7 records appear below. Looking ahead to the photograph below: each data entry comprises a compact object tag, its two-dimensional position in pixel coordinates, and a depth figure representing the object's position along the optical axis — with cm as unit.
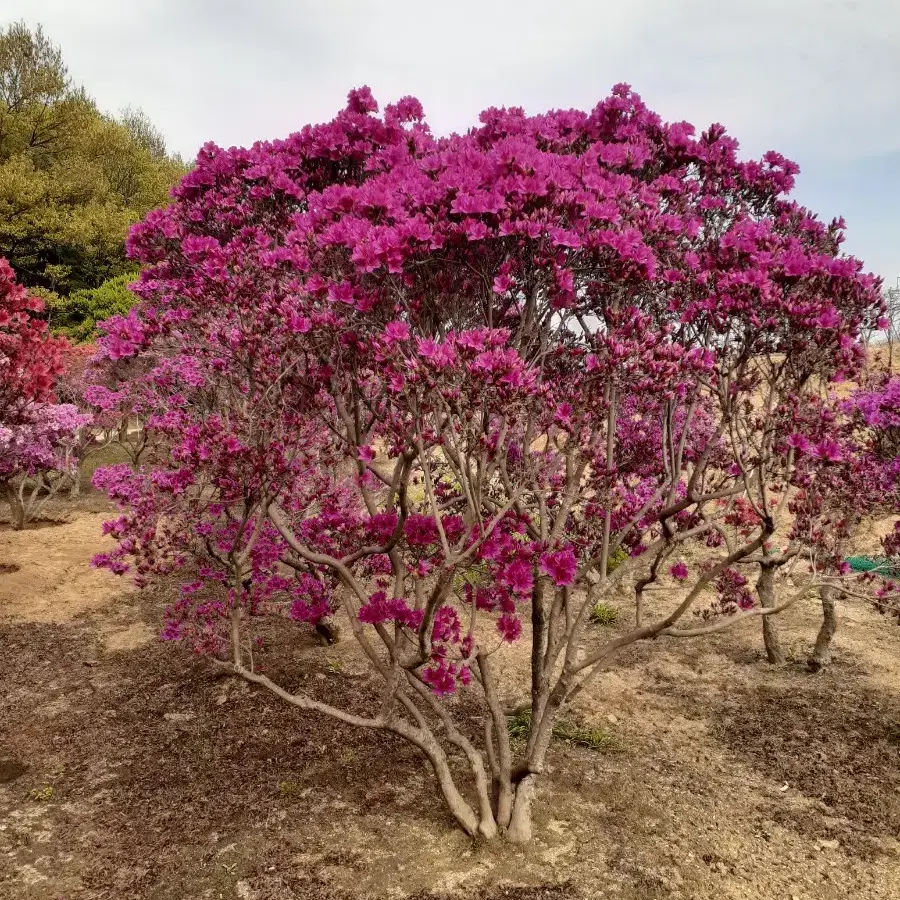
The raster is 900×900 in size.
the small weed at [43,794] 650
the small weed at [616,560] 1215
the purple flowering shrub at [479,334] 460
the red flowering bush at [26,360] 980
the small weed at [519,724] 777
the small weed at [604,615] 1120
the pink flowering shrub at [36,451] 1412
